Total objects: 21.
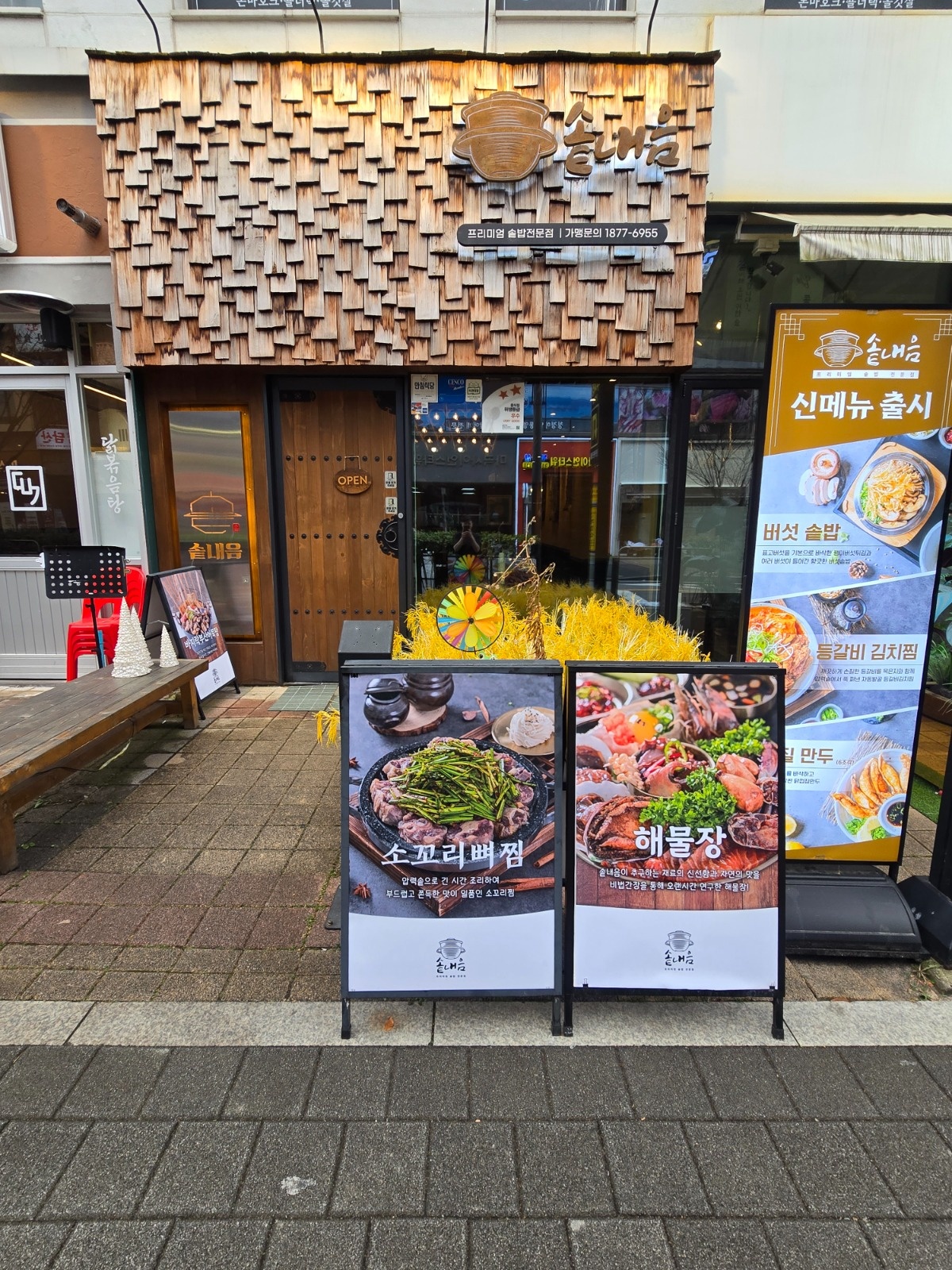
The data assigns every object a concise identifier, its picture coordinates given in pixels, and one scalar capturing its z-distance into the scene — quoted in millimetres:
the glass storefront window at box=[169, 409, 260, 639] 5988
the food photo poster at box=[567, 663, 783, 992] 2076
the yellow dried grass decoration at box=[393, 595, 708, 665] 3145
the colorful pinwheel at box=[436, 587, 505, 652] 2982
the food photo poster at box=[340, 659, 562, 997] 2104
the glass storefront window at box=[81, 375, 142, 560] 6031
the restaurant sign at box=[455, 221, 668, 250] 5012
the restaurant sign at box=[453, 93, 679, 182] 4871
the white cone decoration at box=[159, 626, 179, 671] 4734
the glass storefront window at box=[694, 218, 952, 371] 5742
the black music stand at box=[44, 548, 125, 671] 5055
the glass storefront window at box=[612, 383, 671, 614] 5930
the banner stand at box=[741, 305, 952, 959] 2541
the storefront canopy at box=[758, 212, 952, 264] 4500
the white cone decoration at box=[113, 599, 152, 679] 4480
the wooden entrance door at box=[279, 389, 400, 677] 6020
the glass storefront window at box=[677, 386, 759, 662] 5895
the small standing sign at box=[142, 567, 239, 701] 5051
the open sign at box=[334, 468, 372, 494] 6102
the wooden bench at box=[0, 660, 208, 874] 3139
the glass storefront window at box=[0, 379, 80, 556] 6027
